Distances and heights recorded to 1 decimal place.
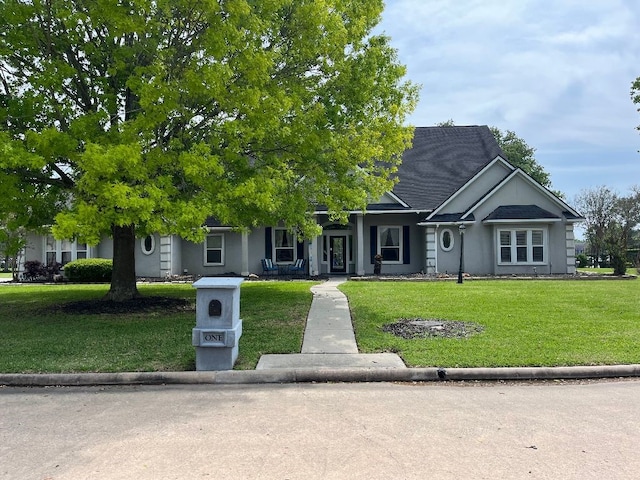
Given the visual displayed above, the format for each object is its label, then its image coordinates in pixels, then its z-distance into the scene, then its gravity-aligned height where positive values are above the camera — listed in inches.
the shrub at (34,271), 906.7 -36.5
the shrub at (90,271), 851.4 -35.4
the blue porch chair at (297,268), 939.3 -38.1
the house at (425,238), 891.4 +18.9
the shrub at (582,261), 1530.5 -51.2
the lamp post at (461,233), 743.1 +21.3
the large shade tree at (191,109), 346.0 +117.6
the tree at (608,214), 1818.4 +115.8
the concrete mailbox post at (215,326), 276.4 -44.2
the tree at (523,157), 1838.1 +337.1
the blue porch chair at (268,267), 940.6 -35.8
